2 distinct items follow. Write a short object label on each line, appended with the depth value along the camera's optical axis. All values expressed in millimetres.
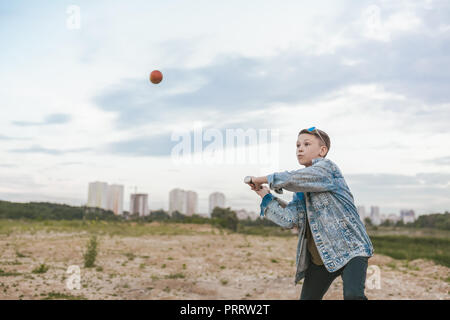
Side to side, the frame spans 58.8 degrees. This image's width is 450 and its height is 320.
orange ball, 6438
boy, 2920
